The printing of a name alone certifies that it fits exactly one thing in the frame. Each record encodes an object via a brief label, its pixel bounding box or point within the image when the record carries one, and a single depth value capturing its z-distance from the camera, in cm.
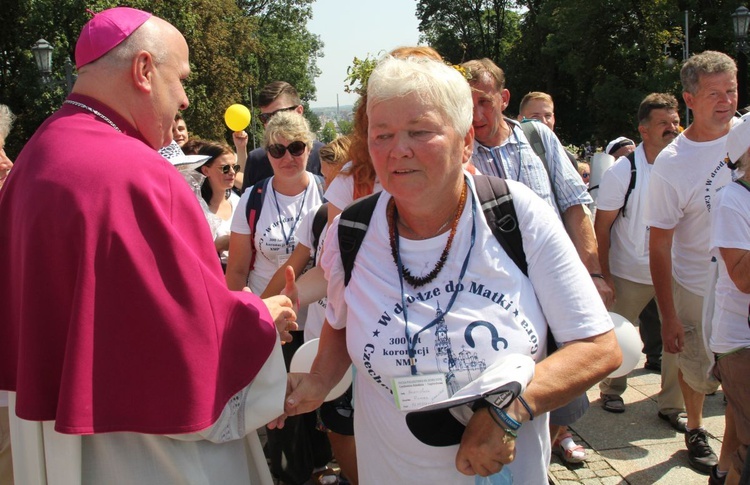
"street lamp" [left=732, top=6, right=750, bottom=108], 1500
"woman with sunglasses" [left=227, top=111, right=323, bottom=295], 426
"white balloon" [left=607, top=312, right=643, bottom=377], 266
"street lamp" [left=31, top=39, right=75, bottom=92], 1515
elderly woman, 185
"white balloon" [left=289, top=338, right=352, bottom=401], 273
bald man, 174
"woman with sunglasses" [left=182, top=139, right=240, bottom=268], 536
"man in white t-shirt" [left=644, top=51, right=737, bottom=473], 396
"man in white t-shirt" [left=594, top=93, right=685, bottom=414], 493
